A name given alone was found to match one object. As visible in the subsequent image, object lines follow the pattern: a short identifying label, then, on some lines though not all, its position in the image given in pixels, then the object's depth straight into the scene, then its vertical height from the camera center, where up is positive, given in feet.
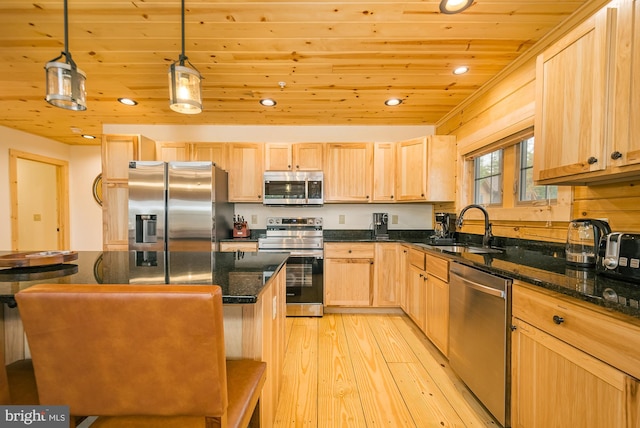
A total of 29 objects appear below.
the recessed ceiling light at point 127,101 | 9.38 +3.93
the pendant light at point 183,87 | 4.41 +2.09
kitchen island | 3.55 -1.01
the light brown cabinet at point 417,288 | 8.19 -2.59
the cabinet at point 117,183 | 10.34 +1.04
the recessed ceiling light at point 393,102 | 9.36 +3.96
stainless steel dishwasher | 4.61 -2.47
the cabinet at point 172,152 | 11.12 +2.45
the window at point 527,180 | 6.80 +0.87
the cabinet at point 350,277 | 10.32 -2.61
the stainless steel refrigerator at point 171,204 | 9.48 +0.20
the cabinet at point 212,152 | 11.15 +2.43
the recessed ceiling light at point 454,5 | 4.97 +3.96
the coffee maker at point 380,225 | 11.43 -0.63
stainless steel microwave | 10.81 +0.92
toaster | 3.66 -0.64
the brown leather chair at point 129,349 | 2.22 -1.23
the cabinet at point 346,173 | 11.14 +1.59
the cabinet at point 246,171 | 11.21 +1.66
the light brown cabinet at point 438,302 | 6.75 -2.52
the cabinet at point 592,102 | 3.69 +1.76
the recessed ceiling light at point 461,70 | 7.26 +3.97
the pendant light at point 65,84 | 4.20 +2.04
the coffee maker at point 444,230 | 9.26 -0.74
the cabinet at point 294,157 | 11.14 +2.26
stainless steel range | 10.13 -2.31
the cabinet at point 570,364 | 2.89 -1.98
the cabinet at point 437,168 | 10.20 +1.67
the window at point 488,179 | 8.34 +1.11
